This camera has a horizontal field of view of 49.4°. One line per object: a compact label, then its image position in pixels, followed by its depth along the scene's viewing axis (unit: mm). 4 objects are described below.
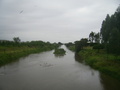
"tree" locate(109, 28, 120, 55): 21342
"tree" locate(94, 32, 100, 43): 66025
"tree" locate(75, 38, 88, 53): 56812
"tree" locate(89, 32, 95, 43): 68062
